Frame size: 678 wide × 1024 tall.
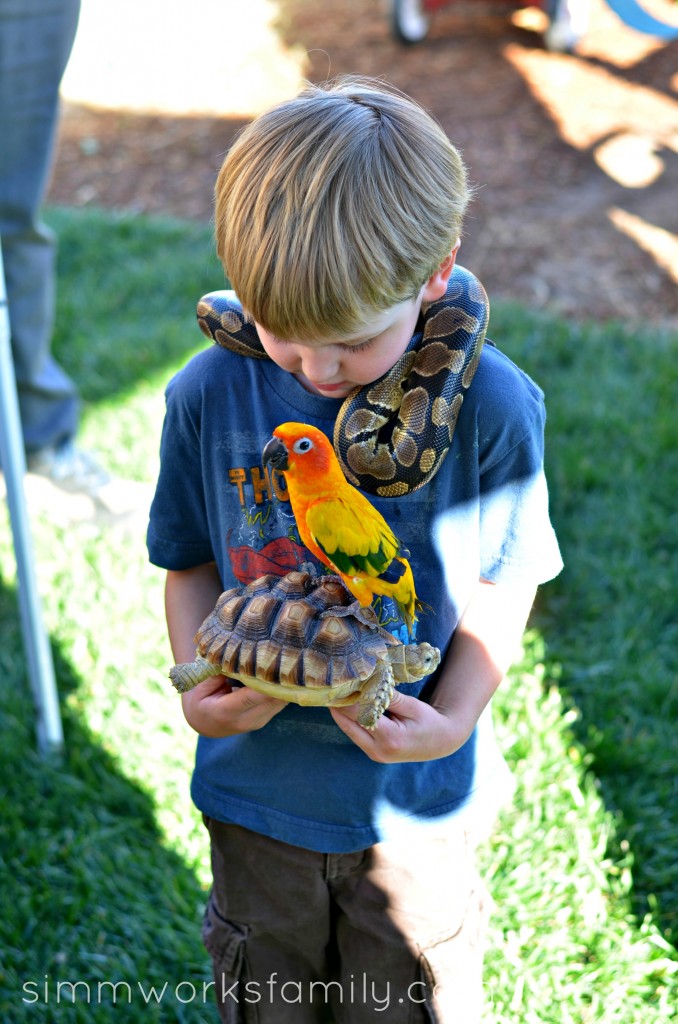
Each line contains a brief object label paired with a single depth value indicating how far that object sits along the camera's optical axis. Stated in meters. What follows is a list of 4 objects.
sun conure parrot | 1.16
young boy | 1.14
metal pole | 1.72
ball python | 1.21
